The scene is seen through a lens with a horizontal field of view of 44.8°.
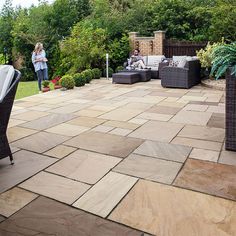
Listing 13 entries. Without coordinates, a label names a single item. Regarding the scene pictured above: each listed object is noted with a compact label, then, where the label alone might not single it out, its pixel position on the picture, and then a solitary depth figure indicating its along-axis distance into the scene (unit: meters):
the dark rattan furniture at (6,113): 2.57
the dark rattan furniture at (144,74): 8.60
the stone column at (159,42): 10.37
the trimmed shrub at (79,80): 7.89
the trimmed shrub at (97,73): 9.46
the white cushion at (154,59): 9.34
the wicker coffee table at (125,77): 8.13
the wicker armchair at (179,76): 7.20
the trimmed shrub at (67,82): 7.39
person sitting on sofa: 8.98
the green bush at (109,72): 10.04
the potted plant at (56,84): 7.74
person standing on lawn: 7.69
